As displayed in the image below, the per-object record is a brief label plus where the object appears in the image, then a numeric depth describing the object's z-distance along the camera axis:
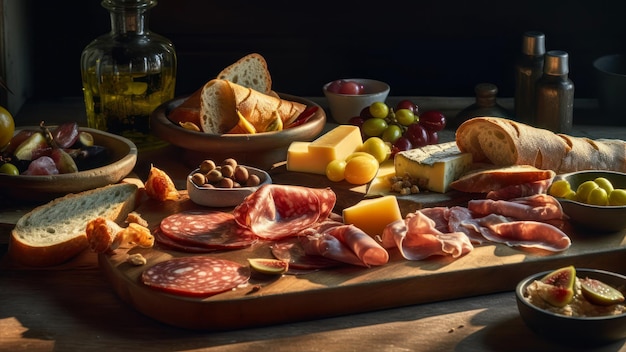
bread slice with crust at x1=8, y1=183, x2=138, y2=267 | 2.46
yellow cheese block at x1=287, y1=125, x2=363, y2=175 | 2.92
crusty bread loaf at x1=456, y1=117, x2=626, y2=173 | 2.81
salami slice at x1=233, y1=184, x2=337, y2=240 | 2.49
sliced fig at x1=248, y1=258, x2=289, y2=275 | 2.25
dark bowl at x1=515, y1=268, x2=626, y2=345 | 2.02
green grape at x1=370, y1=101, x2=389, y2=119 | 3.32
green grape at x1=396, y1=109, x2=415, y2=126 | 3.35
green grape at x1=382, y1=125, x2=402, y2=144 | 3.27
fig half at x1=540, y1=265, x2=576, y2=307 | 2.06
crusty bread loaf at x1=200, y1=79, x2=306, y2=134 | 3.06
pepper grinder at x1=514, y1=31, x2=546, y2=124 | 3.47
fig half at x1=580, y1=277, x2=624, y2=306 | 2.06
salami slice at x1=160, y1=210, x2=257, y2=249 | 2.42
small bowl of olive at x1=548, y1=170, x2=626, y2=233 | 2.47
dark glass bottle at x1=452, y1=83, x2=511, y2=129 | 3.53
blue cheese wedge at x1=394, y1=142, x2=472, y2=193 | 2.77
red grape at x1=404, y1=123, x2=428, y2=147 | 3.23
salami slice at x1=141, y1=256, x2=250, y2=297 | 2.19
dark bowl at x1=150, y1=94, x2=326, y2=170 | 2.94
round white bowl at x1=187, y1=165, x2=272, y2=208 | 2.69
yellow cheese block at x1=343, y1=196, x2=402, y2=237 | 2.50
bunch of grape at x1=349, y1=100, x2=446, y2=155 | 3.23
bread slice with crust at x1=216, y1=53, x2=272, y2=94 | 3.27
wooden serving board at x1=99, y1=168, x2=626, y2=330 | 2.18
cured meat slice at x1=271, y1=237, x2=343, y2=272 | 2.31
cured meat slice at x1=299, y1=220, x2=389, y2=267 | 2.30
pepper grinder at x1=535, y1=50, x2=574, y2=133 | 3.30
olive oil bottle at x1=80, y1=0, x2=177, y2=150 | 3.19
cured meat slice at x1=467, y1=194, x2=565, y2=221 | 2.54
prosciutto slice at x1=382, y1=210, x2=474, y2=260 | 2.36
